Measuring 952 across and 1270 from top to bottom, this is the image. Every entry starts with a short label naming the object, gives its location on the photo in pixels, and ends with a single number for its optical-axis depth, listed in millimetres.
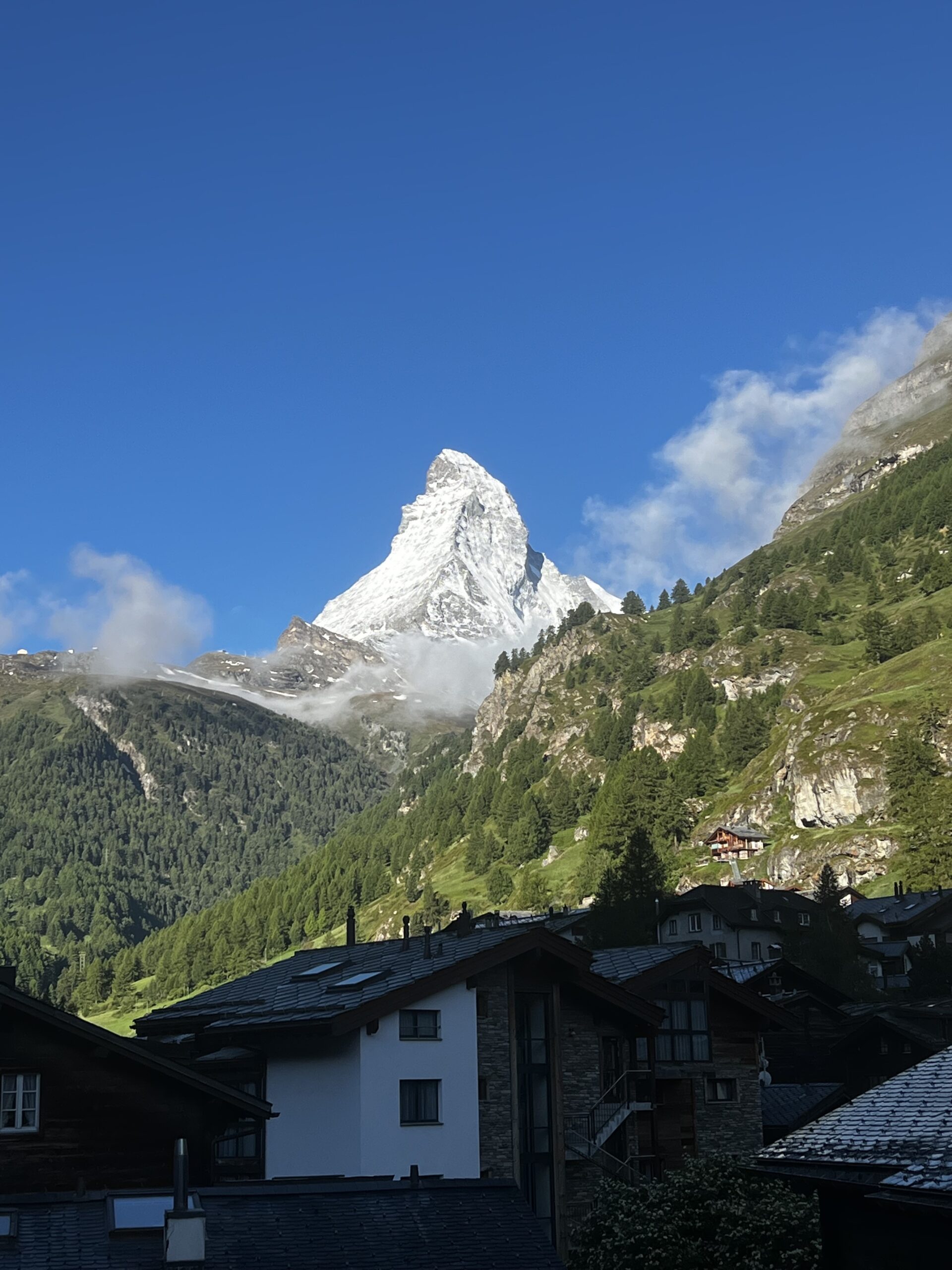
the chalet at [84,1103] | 32875
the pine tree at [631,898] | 108688
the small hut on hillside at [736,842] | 188875
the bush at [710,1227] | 28531
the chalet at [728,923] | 126500
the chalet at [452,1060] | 41406
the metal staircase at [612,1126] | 45469
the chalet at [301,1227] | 22859
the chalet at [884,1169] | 17906
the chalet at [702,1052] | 49812
